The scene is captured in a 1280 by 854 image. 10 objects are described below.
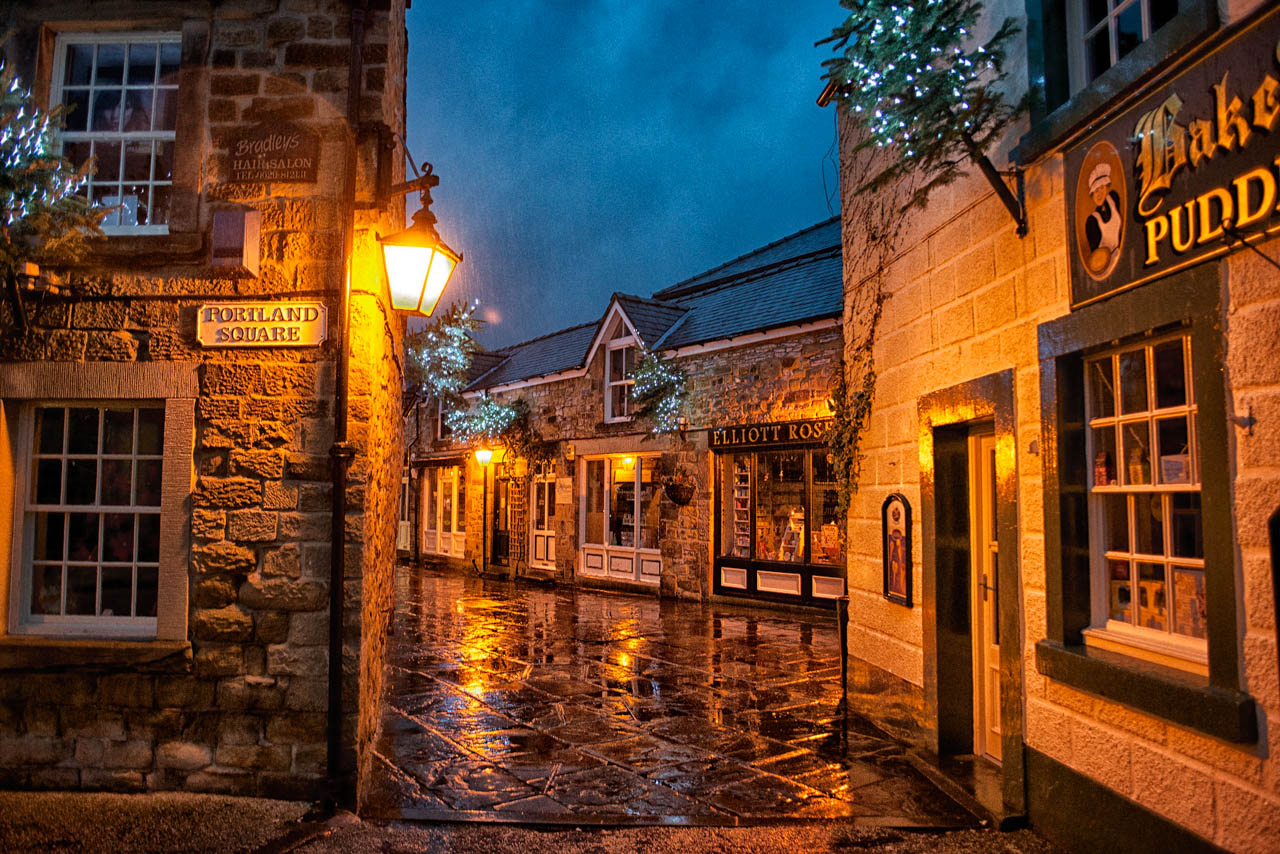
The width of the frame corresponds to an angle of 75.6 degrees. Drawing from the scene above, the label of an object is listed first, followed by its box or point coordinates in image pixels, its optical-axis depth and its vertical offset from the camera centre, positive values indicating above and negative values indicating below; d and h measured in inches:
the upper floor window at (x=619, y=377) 693.9 +97.4
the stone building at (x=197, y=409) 199.9 +20.6
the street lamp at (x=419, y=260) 212.2 +60.6
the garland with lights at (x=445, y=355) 872.3 +147.0
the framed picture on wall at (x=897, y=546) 241.6 -16.5
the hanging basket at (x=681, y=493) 618.2 -1.2
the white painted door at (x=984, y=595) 219.1 -27.7
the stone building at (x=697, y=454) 552.7 +29.0
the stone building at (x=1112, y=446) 126.3 +9.2
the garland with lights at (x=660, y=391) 639.1 +78.3
